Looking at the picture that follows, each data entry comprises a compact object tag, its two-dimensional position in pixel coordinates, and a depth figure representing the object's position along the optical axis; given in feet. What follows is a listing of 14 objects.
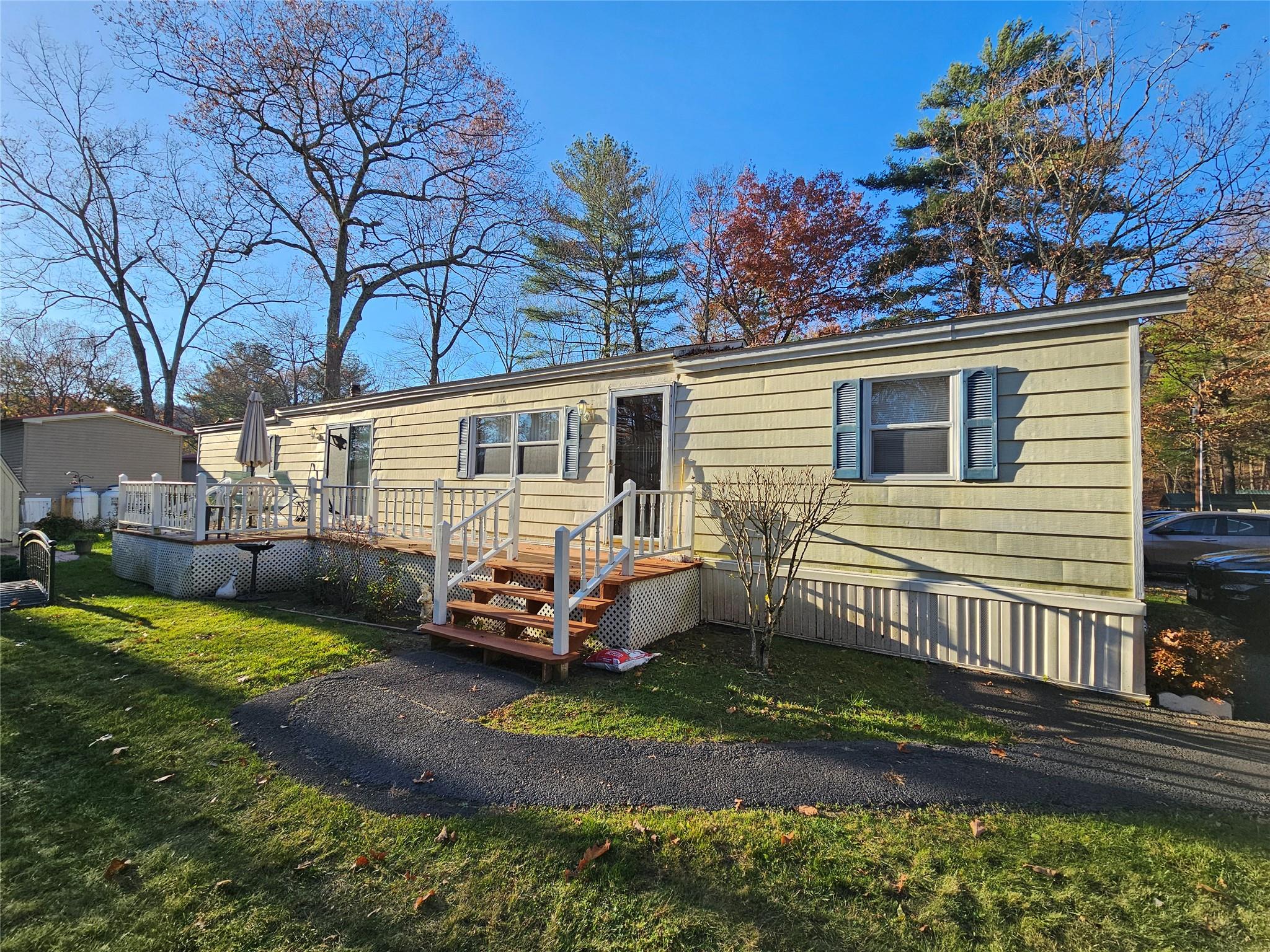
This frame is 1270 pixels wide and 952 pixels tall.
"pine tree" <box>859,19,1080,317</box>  40.96
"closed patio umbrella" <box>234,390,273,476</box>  30.14
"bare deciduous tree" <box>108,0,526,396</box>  48.26
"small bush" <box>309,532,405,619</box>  21.42
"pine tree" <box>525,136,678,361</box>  58.59
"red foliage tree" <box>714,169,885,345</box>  53.62
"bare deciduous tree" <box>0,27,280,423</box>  61.52
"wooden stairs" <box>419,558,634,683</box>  15.14
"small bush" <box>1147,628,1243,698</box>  14.21
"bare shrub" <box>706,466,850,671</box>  16.61
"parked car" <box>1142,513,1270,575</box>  31.40
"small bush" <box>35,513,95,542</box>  41.50
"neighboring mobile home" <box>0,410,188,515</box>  50.39
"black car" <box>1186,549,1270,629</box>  22.49
